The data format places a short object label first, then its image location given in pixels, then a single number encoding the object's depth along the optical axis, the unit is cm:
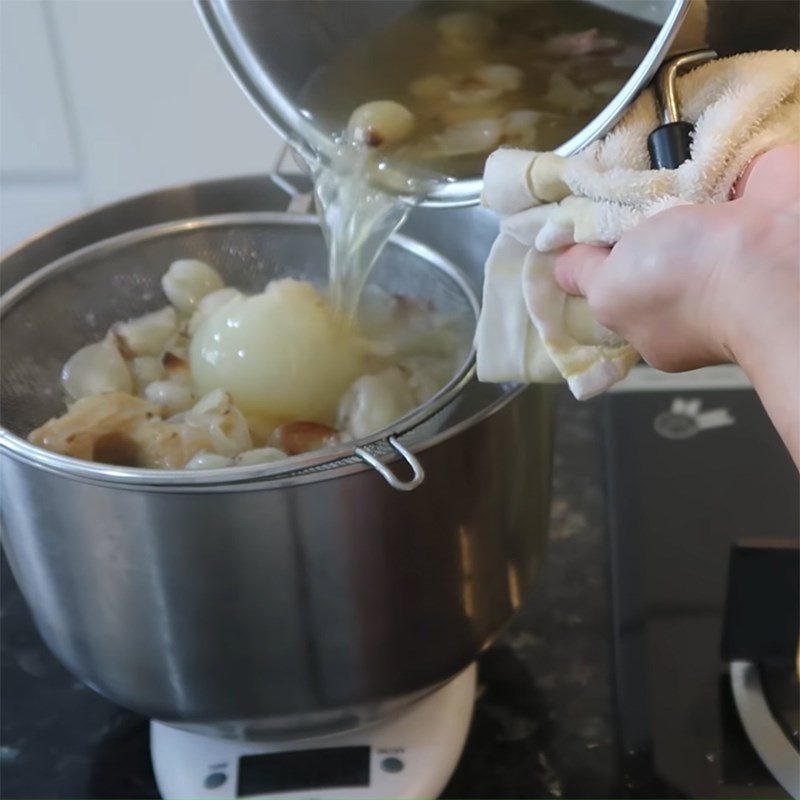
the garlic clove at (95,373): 69
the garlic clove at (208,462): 55
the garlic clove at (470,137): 67
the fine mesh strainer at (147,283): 67
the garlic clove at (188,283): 75
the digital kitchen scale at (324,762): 61
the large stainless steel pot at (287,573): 50
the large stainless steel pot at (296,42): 65
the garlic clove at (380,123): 67
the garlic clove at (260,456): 56
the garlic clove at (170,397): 67
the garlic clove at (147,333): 72
